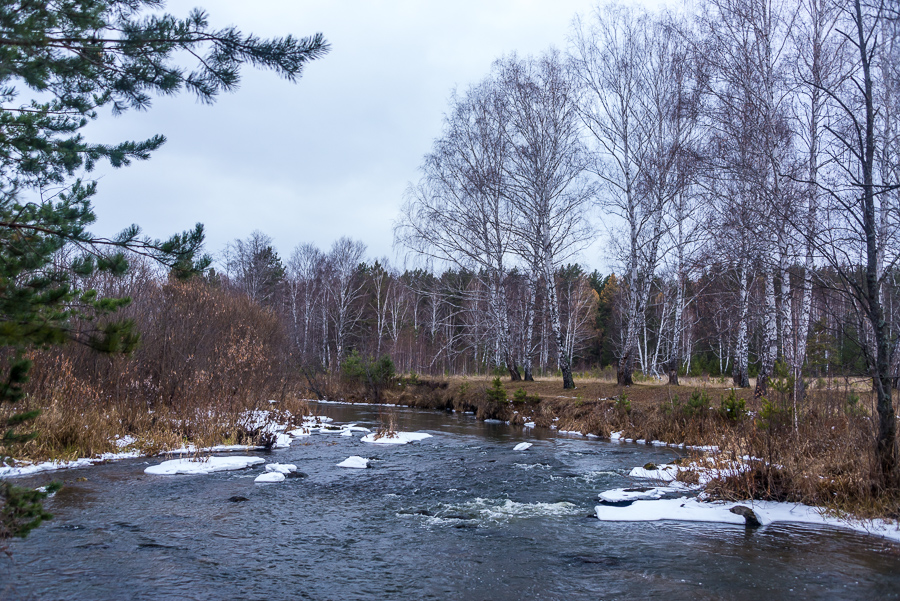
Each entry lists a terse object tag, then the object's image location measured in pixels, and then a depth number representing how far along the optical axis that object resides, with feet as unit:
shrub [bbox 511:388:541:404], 58.03
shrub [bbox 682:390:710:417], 41.22
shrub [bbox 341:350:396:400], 88.02
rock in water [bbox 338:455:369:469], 34.19
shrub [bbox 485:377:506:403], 60.49
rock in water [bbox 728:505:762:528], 21.27
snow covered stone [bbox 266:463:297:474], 31.38
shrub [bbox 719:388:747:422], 37.78
